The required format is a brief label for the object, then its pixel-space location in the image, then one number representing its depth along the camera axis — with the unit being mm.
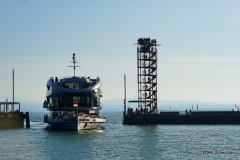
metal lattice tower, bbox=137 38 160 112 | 124375
